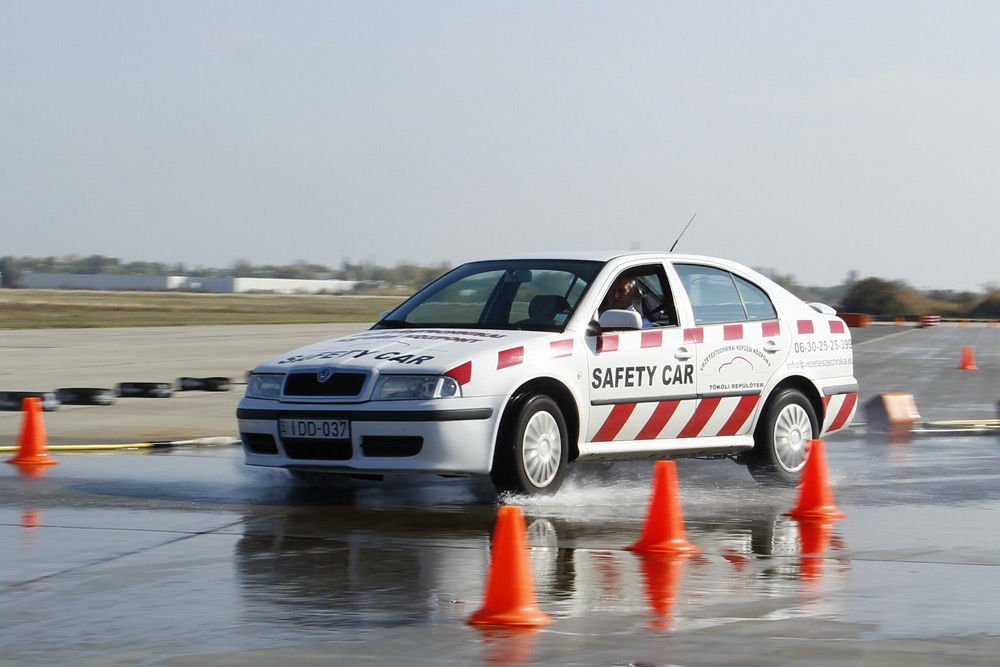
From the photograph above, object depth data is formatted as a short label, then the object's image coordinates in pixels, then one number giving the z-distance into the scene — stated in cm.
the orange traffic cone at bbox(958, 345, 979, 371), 3116
